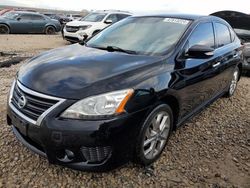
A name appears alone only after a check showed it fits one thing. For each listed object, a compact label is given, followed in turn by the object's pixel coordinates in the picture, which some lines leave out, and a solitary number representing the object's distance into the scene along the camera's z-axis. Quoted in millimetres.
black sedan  1639
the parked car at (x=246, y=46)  5031
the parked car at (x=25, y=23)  11259
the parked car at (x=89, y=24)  8671
